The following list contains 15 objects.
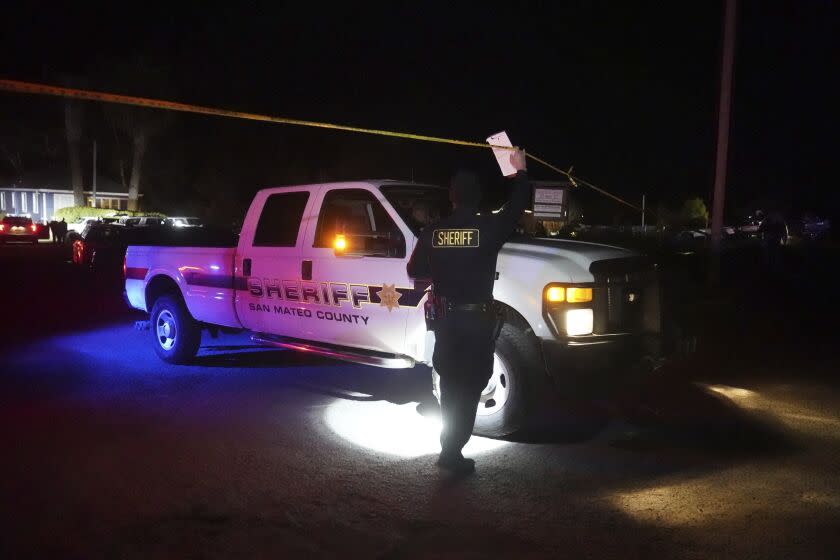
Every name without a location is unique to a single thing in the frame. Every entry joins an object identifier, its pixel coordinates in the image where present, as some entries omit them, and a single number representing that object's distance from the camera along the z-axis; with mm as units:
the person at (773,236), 20000
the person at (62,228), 37969
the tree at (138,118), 46594
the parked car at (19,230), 35812
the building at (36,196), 55188
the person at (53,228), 38062
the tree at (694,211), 52653
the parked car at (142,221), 34697
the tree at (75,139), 46325
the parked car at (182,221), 37938
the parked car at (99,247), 12508
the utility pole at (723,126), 12578
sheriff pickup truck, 5316
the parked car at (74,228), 37738
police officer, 4707
